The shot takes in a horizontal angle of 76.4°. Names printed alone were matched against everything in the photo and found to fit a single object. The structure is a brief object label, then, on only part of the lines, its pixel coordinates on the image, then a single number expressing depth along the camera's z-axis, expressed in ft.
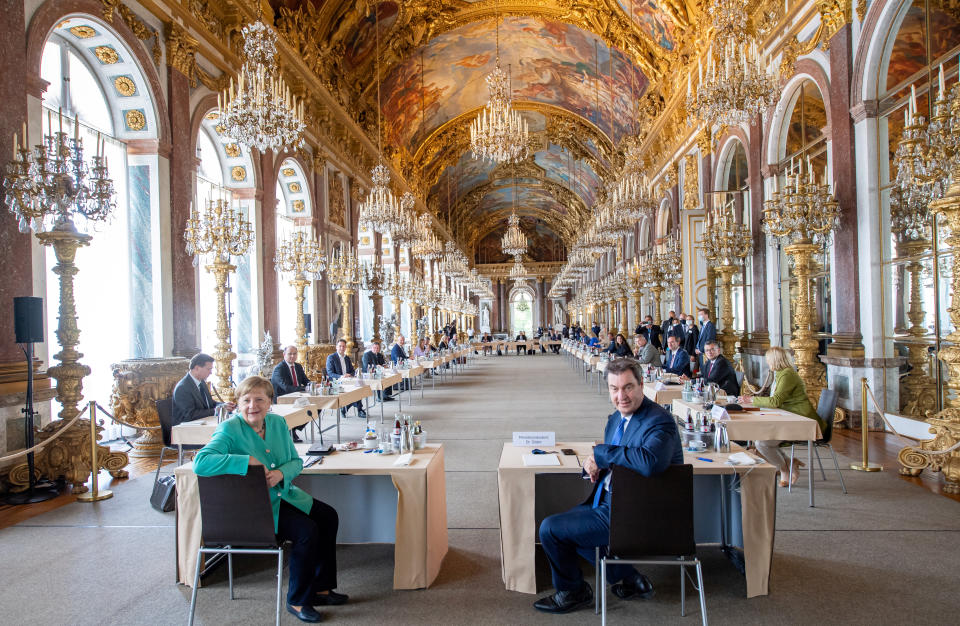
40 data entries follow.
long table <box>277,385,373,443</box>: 22.58
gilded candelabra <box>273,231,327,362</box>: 37.09
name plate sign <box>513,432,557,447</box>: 13.79
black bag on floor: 17.15
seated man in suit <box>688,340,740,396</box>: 23.99
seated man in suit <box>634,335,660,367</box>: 37.47
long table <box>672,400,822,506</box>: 16.47
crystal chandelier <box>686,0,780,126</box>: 20.36
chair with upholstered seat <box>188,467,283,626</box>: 10.11
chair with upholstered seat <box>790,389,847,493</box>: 18.26
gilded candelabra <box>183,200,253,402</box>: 27.17
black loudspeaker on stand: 17.95
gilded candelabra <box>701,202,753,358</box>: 34.17
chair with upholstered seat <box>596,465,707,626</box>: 9.32
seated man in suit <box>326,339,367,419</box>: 33.86
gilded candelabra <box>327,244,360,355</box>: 44.37
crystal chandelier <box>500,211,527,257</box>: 83.82
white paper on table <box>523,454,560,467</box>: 12.19
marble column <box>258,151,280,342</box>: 39.24
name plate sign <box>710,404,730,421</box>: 15.59
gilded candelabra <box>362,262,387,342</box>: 52.94
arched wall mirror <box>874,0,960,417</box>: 22.67
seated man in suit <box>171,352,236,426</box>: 18.94
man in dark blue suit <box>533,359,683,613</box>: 10.16
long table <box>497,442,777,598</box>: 11.36
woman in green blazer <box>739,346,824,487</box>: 18.29
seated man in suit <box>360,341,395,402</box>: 39.45
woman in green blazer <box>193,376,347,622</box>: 10.93
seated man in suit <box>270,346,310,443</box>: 26.94
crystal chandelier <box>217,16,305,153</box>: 21.18
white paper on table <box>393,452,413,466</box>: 12.52
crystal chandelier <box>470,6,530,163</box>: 36.14
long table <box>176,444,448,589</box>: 12.01
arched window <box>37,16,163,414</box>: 25.72
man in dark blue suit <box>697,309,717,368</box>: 33.96
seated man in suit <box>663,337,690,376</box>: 31.40
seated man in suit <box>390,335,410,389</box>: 46.50
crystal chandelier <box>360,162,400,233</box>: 38.78
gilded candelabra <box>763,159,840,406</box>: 25.53
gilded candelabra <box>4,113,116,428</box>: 18.17
